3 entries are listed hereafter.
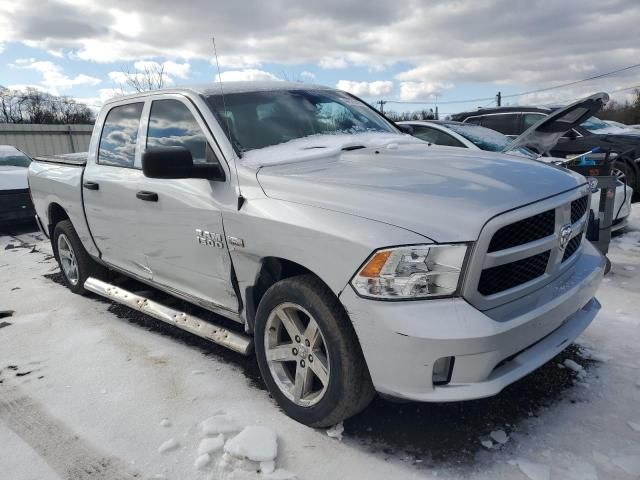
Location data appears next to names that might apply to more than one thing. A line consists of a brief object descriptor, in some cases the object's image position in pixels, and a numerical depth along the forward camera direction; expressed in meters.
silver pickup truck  2.12
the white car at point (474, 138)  5.88
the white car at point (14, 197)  8.93
